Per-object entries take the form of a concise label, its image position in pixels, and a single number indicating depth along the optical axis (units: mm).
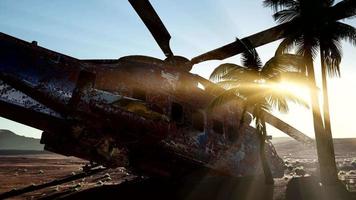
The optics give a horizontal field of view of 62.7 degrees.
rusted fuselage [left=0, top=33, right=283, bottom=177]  7637
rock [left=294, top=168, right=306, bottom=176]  20412
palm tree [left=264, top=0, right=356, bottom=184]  12469
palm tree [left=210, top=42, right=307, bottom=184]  12781
